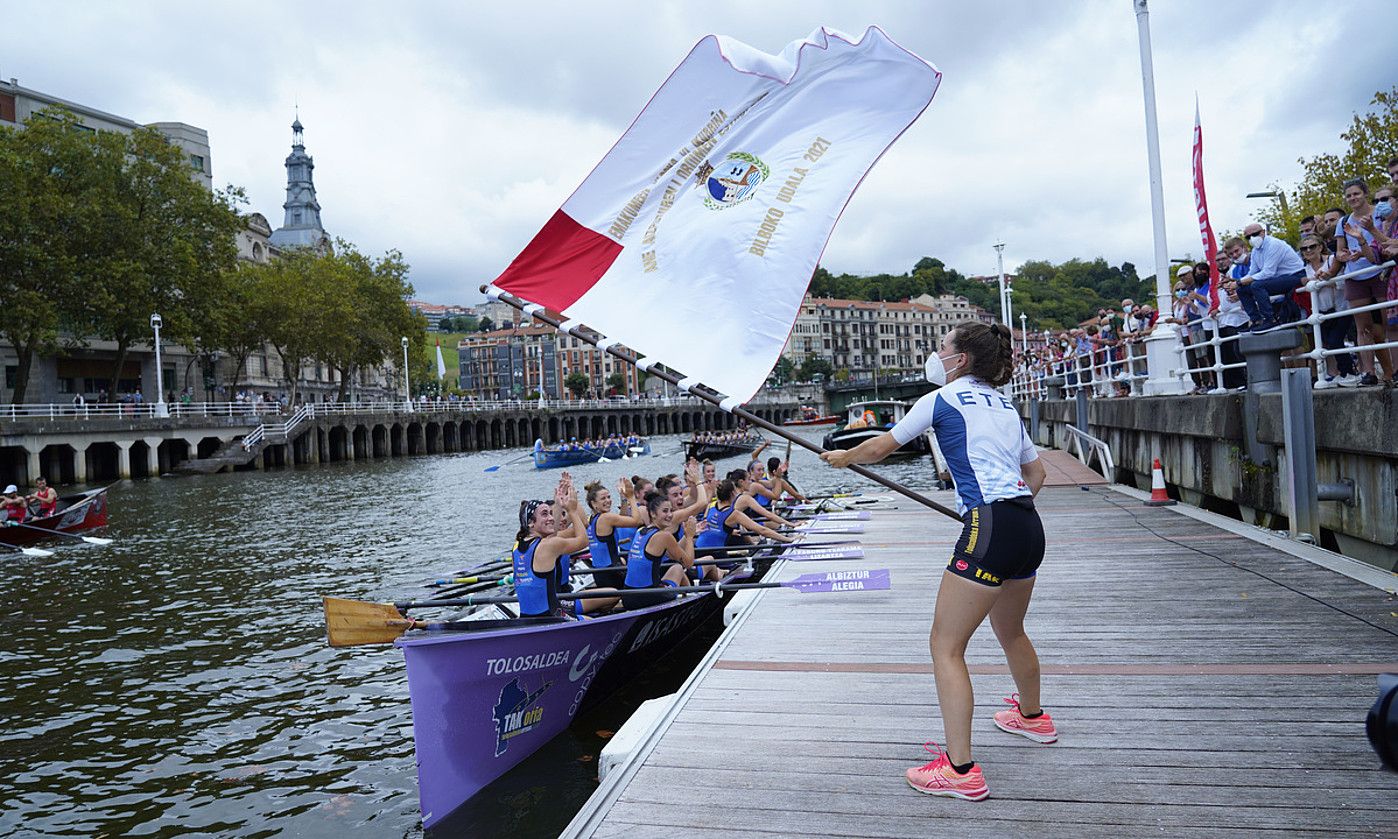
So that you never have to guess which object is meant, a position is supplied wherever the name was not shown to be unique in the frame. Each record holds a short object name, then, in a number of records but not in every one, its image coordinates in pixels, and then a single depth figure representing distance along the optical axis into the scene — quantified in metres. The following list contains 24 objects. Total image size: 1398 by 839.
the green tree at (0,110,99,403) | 42.31
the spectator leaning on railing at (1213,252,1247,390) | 12.34
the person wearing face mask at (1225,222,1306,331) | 10.71
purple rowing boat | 6.52
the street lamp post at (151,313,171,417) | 47.35
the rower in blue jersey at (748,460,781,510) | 14.38
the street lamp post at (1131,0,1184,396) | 15.86
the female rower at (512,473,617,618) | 7.74
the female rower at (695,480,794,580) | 12.54
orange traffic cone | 13.63
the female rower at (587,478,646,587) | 10.33
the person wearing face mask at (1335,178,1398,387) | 8.66
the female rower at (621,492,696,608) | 9.30
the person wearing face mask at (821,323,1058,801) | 4.01
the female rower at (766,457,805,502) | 16.73
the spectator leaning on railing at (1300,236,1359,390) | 9.41
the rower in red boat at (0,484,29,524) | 20.62
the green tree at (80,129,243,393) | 46.72
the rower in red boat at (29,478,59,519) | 21.51
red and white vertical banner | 14.53
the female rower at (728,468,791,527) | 13.04
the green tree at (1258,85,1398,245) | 26.95
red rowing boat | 20.58
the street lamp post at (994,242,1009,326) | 46.66
